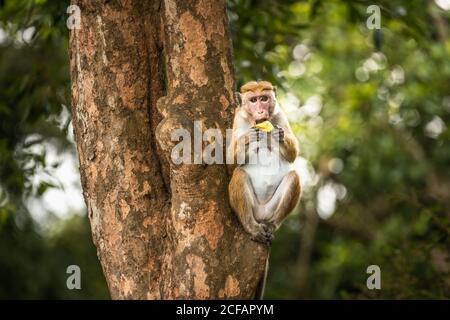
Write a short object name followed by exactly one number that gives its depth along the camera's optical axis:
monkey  5.27
